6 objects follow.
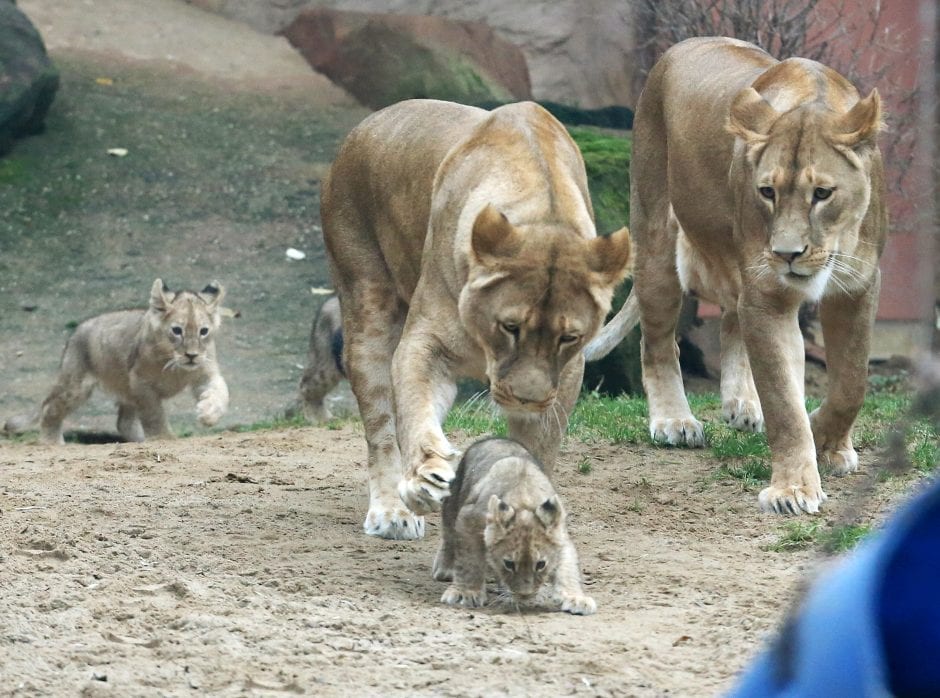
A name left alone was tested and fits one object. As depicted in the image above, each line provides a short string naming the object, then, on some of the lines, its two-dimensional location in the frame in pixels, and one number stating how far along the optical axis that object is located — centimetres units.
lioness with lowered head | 945
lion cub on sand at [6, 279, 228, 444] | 2002
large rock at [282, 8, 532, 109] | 3073
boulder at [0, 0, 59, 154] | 2814
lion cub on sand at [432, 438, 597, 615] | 942
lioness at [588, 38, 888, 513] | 1184
